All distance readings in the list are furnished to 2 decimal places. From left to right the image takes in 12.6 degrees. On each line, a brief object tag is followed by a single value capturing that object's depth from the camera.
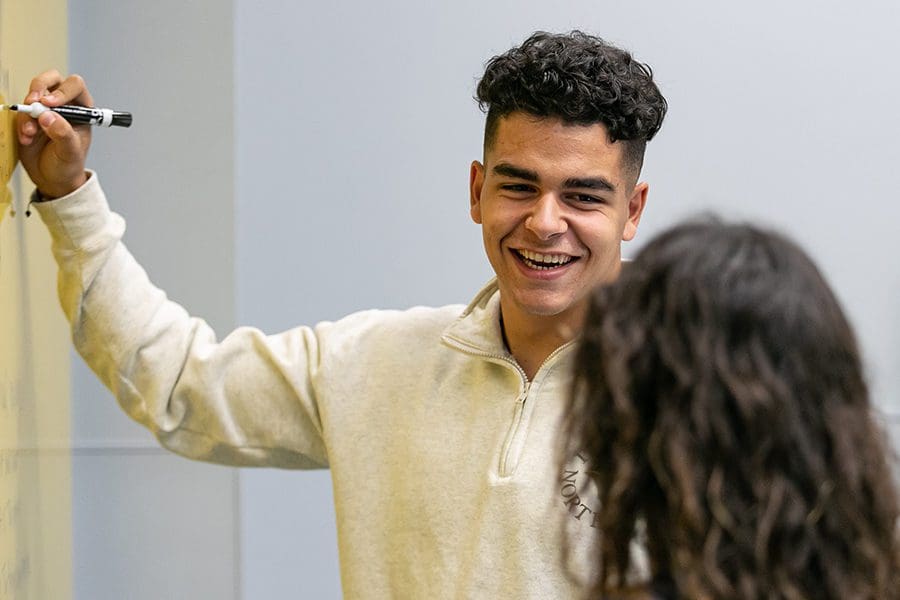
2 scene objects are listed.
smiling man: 3.58
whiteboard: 3.51
